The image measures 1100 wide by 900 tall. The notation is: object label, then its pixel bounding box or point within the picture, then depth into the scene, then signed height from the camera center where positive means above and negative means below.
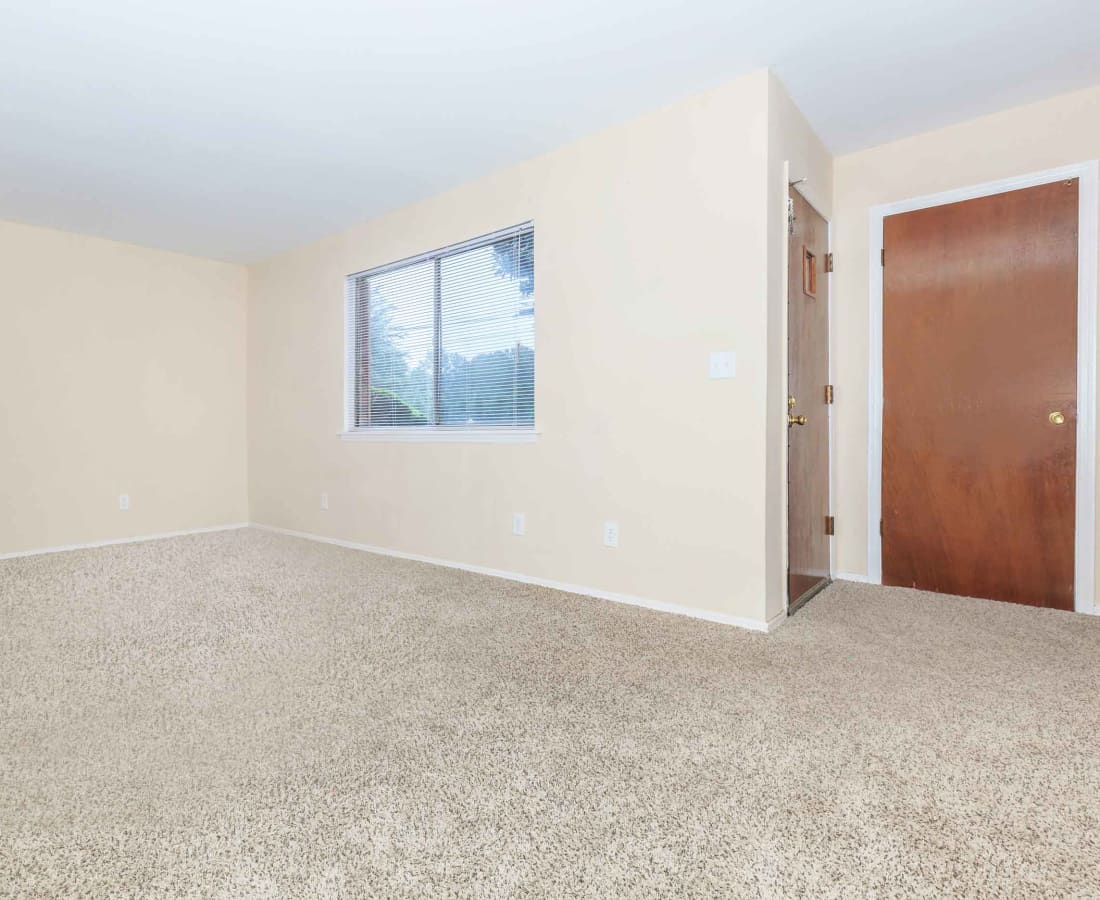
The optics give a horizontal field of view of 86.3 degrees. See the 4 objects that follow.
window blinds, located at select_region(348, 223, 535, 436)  3.35 +0.63
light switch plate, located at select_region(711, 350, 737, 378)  2.48 +0.31
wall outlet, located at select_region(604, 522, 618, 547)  2.87 -0.47
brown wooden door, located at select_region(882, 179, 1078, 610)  2.64 +0.19
